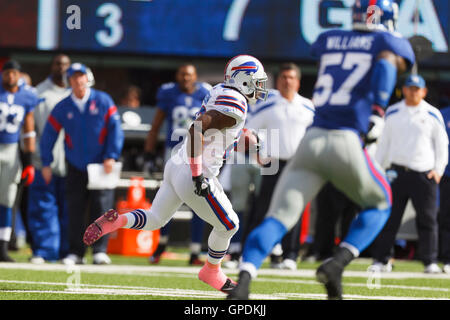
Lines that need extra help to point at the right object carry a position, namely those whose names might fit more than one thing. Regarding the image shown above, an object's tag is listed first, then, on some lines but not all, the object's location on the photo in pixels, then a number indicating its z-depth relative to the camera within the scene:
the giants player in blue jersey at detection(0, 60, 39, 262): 18.27
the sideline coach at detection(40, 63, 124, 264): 18.39
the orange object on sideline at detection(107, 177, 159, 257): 22.61
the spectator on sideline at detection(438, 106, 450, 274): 20.66
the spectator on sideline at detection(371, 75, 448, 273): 18.55
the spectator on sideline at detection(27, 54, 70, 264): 19.03
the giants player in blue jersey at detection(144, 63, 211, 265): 19.00
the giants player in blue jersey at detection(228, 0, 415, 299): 10.95
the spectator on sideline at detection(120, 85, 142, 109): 29.25
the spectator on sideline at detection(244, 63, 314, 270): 18.80
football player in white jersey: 11.02
